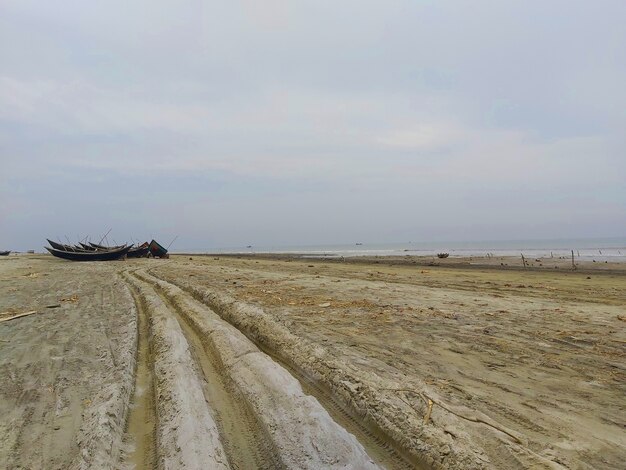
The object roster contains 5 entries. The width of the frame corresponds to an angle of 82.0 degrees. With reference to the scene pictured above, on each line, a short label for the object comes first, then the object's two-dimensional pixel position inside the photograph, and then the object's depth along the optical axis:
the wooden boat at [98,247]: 48.52
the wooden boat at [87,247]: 46.50
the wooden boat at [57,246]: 42.75
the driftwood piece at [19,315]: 7.60
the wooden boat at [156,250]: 42.06
